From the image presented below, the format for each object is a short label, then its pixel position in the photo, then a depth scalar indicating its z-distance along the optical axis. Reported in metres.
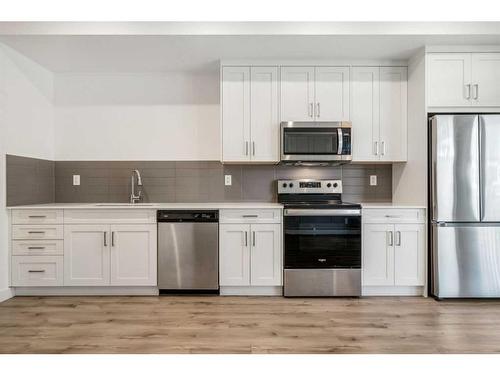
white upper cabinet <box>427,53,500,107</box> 3.60
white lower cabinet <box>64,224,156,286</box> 3.68
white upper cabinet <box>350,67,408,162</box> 3.95
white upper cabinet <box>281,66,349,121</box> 3.92
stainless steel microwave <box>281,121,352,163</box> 3.85
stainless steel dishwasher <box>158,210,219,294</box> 3.68
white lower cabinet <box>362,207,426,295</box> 3.65
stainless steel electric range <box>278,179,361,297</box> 3.62
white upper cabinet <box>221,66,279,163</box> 3.91
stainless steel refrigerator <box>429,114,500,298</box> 3.44
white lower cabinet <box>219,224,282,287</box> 3.67
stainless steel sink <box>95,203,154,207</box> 3.74
